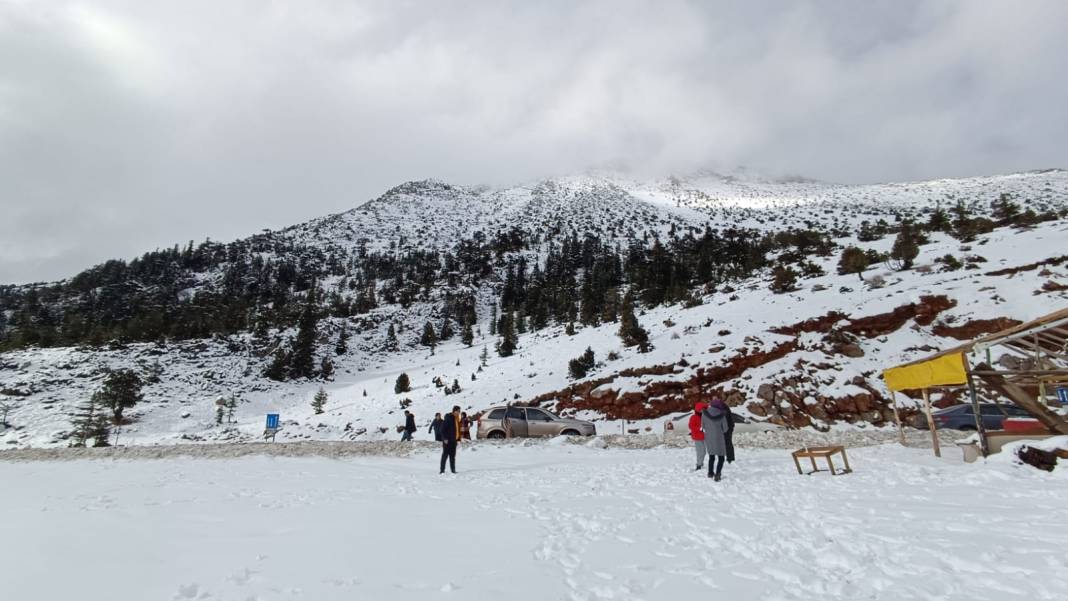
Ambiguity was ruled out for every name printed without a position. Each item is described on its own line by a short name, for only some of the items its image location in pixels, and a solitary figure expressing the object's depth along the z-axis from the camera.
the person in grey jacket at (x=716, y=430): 10.31
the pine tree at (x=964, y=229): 39.75
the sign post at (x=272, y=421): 21.63
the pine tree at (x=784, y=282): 33.41
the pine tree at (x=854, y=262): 33.03
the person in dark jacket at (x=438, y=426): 13.19
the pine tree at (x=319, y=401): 38.47
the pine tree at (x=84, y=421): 28.74
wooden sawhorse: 10.28
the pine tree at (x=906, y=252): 32.75
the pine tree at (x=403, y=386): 38.53
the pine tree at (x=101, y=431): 26.58
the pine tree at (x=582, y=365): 28.94
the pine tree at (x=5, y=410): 34.00
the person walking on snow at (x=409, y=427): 19.61
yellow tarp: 10.55
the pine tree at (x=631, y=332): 30.41
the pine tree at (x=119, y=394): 35.06
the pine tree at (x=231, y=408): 37.84
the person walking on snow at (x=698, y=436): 11.69
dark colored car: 15.51
